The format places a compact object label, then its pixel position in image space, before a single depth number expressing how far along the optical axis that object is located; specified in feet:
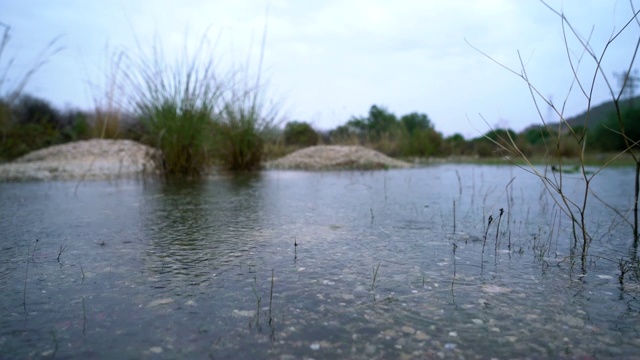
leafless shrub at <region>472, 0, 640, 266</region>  4.28
